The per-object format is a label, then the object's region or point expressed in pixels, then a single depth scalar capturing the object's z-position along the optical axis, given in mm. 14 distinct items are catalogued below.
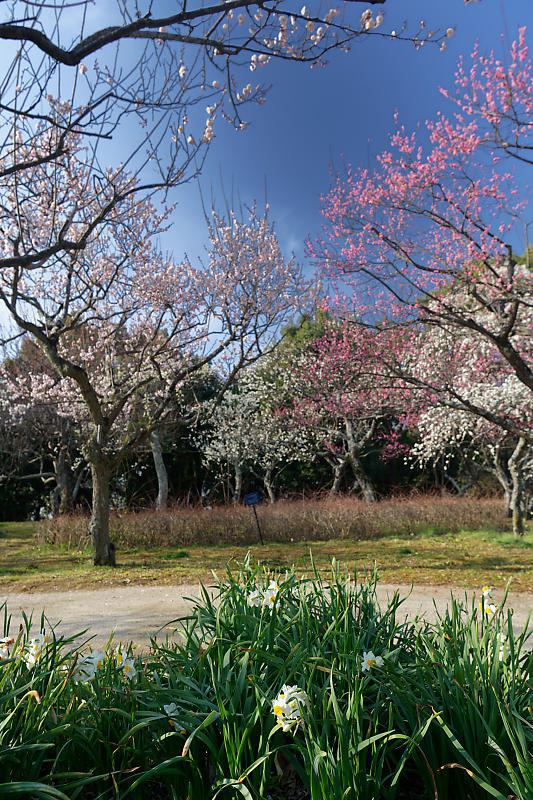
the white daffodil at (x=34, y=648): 1956
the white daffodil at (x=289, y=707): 1454
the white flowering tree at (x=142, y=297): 7977
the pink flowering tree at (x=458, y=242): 6430
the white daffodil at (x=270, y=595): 2254
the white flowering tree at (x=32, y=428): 14617
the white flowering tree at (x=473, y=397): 11453
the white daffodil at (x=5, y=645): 2005
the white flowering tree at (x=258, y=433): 17734
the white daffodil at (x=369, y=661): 1808
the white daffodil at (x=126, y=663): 1993
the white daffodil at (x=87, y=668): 1959
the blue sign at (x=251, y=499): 9242
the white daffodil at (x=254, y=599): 2346
